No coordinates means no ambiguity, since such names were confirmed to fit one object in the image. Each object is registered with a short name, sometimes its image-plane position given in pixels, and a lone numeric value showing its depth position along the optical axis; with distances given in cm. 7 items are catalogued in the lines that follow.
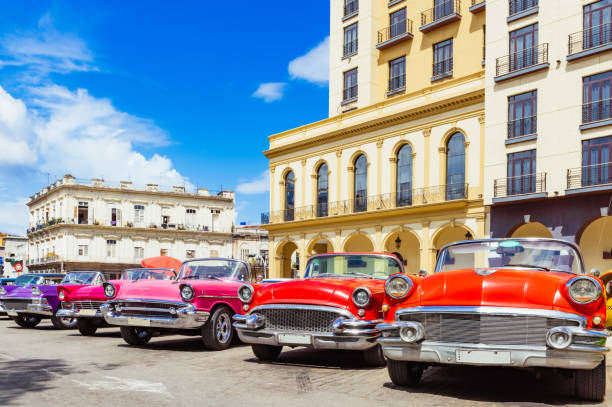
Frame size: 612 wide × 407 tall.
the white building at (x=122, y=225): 6625
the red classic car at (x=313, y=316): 774
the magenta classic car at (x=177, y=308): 984
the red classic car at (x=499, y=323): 565
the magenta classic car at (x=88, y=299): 1257
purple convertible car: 1441
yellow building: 2795
